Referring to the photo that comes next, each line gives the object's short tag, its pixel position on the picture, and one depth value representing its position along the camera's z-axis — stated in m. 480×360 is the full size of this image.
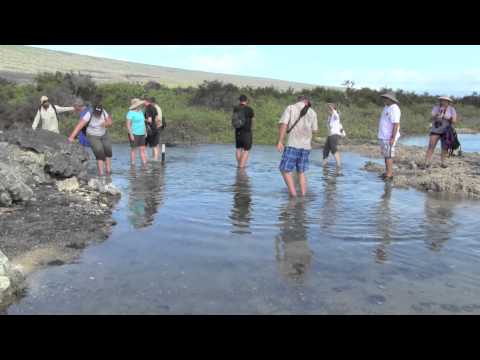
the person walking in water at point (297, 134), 8.26
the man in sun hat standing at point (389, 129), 9.94
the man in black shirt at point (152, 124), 12.85
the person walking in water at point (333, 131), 12.70
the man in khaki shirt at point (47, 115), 11.64
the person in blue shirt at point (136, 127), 11.95
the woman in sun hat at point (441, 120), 11.84
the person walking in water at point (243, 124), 11.80
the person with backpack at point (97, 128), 10.31
